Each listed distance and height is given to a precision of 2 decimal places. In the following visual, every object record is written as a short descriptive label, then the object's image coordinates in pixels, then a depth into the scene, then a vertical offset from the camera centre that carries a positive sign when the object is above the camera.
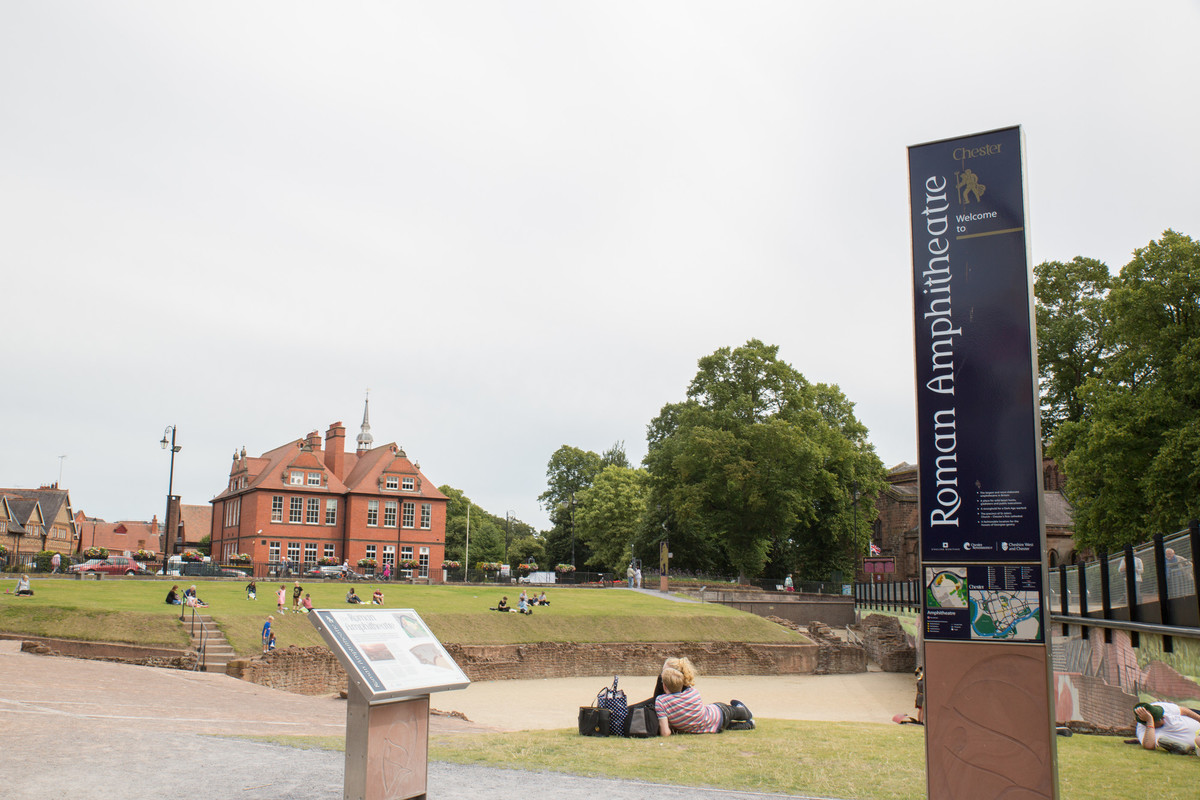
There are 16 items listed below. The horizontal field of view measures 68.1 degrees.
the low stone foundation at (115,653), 22.92 -2.96
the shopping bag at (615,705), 11.91 -2.13
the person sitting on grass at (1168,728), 11.07 -2.16
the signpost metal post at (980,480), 7.32 +0.61
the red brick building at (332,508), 61.78 +2.45
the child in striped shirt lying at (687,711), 12.16 -2.24
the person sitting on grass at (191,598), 27.32 -1.79
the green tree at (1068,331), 43.44 +10.79
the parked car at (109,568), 41.16 -1.34
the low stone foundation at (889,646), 37.56 -4.07
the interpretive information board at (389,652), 7.22 -0.93
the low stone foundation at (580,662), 23.97 -4.01
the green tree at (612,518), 73.50 +2.37
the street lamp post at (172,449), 47.69 +4.86
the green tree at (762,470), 53.53 +4.89
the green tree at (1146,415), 29.28 +4.87
